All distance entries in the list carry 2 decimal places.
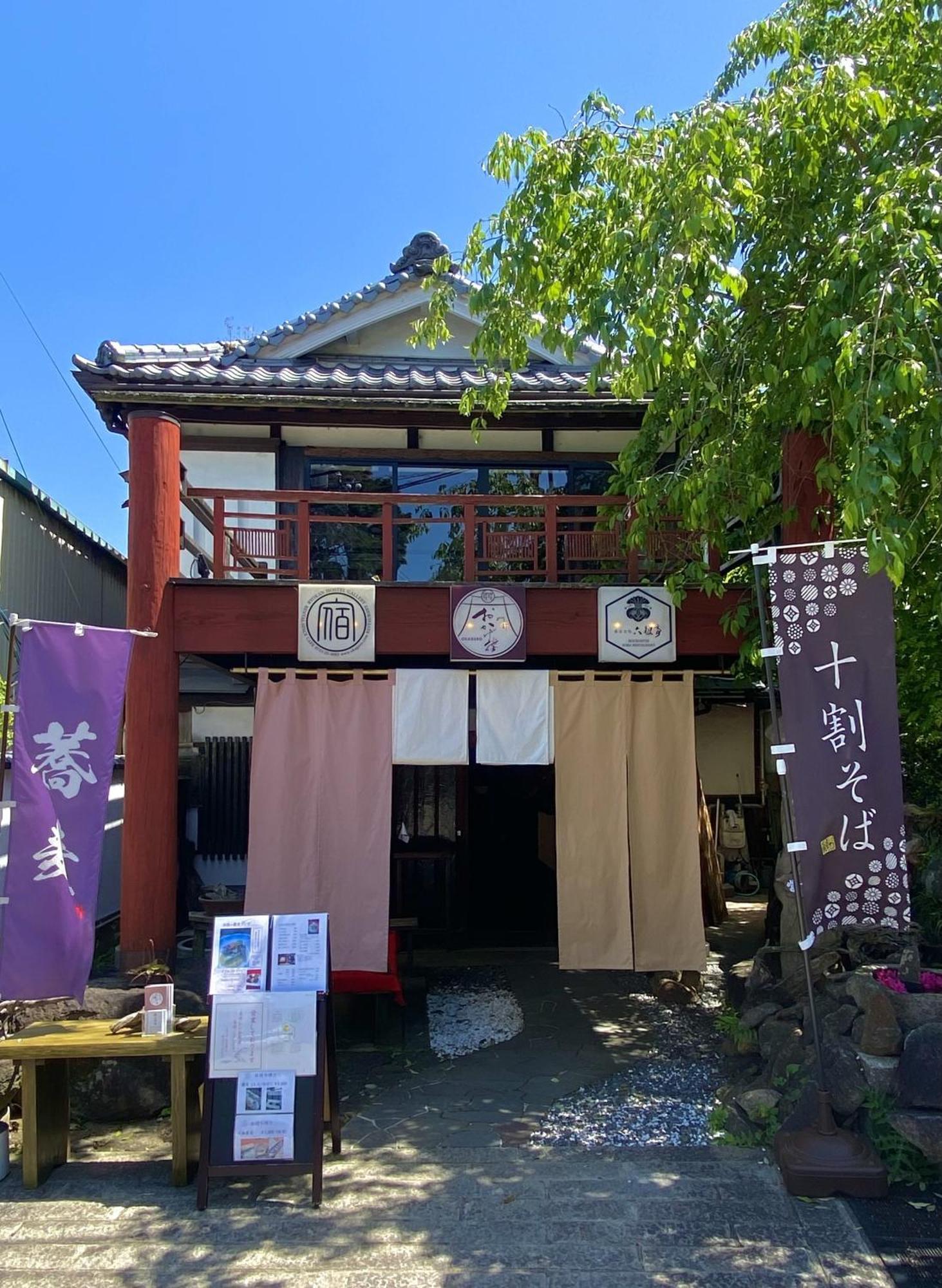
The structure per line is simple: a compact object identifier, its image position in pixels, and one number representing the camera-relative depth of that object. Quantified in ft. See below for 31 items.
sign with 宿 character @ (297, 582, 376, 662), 25.11
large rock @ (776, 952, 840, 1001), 21.30
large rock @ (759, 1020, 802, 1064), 19.45
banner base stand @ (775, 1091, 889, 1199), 15.10
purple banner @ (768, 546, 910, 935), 16.74
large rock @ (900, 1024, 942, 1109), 16.25
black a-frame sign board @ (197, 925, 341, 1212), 15.12
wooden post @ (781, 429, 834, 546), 23.84
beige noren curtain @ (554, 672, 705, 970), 25.79
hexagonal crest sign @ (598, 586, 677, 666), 25.58
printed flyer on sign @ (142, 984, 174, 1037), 16.93
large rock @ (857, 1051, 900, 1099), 16.56
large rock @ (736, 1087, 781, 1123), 17.81
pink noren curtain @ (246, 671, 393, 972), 25.18
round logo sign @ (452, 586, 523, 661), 25.25
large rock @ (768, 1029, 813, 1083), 18.20
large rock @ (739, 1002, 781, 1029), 21.44
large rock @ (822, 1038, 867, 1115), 16.58
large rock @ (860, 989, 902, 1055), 17.02
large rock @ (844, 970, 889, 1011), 17.83
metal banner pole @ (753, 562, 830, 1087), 15.93
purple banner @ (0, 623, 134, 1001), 17.33
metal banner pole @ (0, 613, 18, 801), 16.98
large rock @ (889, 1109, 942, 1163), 15.70
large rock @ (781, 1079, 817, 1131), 16.65
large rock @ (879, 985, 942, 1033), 17.54
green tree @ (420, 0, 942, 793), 16.71
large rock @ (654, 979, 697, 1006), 27.43
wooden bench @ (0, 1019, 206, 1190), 16.01
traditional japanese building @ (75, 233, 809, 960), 24.56
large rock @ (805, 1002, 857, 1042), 18.20
